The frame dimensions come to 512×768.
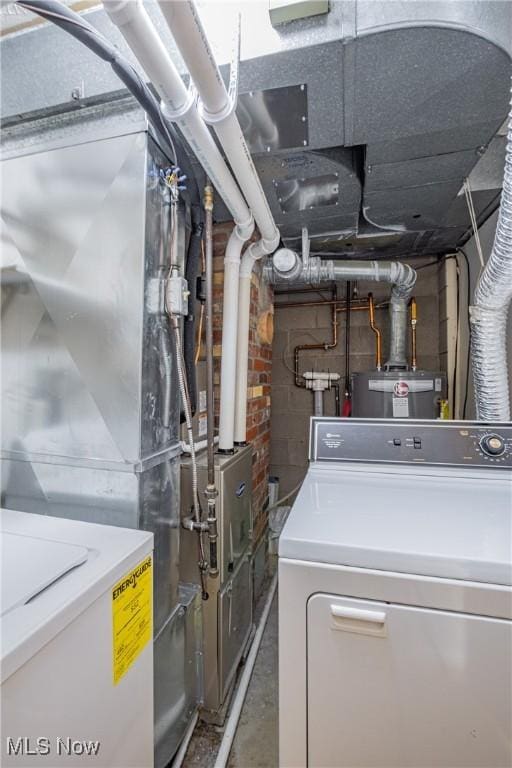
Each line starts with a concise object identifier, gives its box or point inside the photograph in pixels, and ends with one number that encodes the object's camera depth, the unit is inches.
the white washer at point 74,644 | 20.9
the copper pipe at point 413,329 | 99.3
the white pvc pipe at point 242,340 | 66.8
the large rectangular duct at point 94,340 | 42.6
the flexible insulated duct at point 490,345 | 55.2
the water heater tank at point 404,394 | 76.0
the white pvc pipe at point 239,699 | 49.8
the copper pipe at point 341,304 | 102.5
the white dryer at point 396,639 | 27.6
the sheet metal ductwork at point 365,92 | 35.1
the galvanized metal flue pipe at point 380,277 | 84.4
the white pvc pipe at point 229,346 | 62.3
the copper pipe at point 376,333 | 100.6
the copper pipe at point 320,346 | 104.3
